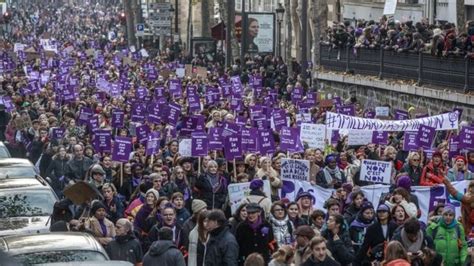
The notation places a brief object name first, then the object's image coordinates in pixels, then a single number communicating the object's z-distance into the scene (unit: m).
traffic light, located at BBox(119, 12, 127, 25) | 99.65
